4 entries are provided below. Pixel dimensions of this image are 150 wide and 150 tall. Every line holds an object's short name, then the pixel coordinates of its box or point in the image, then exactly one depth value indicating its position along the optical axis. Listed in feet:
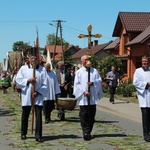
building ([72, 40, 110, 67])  225.97
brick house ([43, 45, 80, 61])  324.97
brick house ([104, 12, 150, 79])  110.66
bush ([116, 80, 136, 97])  82.53
